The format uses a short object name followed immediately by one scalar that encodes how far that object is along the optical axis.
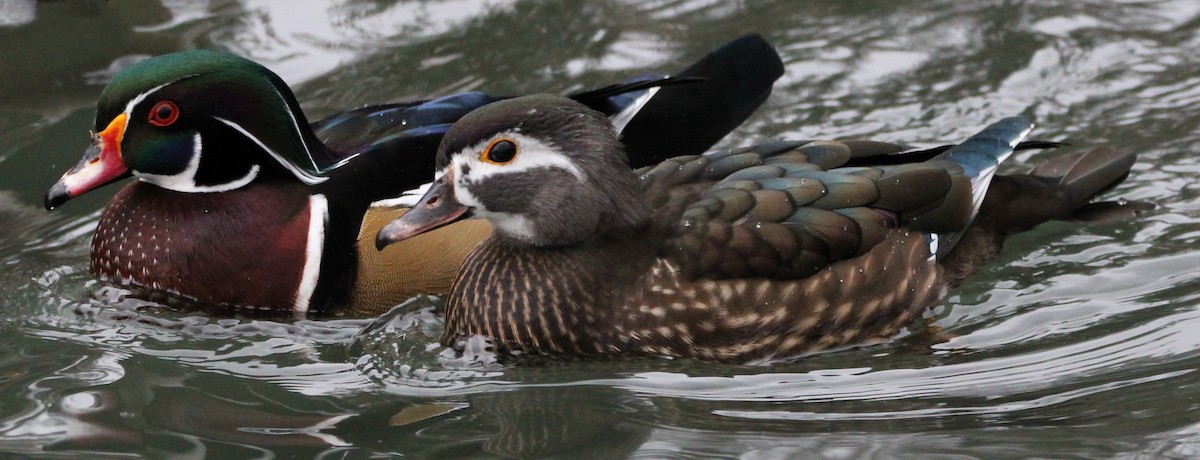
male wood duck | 8.75
